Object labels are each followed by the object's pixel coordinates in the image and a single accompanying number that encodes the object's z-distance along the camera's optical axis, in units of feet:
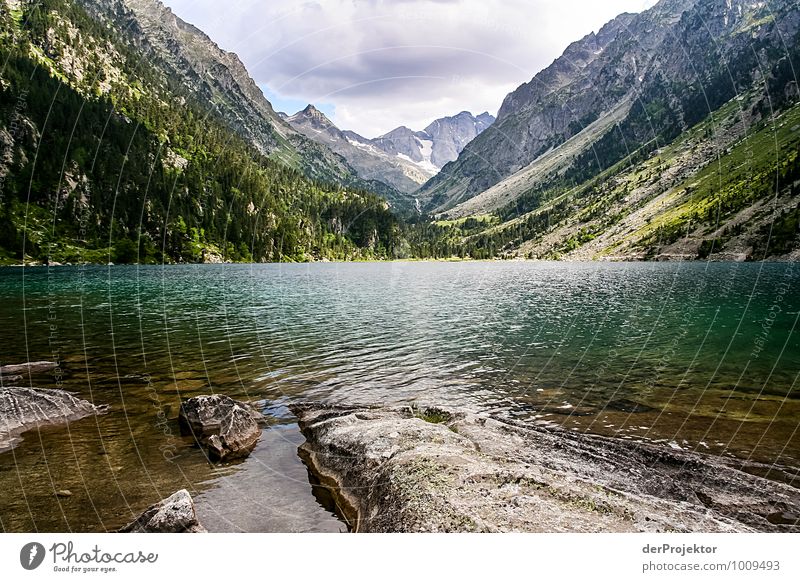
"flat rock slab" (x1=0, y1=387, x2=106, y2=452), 59.21
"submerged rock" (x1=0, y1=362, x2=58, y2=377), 87.15
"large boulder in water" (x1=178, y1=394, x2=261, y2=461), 53.88
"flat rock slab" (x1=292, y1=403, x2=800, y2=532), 32.94
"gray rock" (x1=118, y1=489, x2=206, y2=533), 31.12
